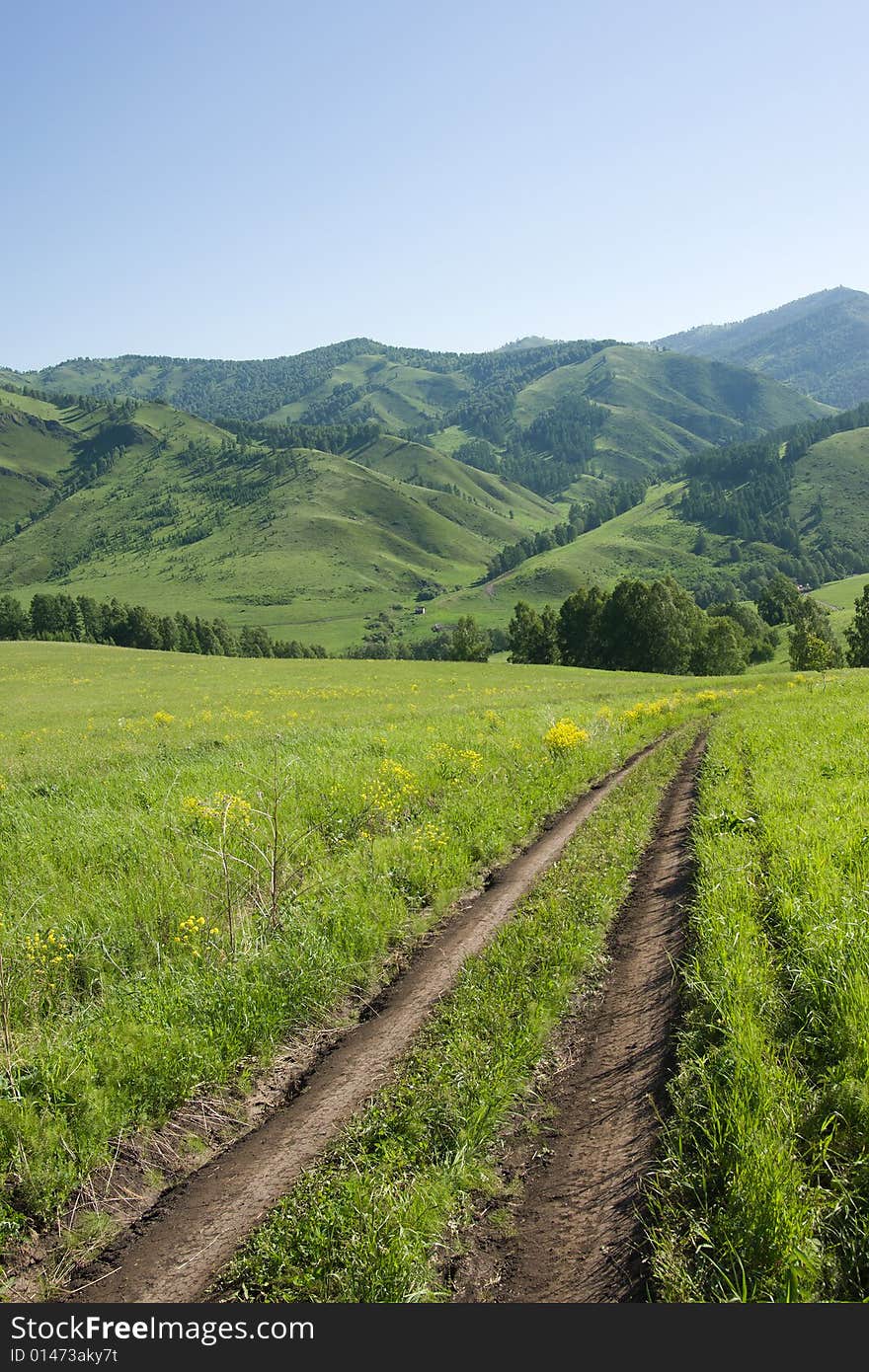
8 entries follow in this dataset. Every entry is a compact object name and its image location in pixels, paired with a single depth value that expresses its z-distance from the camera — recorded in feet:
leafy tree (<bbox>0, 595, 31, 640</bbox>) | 415.23
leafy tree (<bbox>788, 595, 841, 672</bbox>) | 273.75
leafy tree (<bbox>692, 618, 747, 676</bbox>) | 306.35
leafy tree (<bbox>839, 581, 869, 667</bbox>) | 284.82
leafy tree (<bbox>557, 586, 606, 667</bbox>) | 321.32
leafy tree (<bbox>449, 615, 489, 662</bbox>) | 384.68
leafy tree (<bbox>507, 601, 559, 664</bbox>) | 341.82
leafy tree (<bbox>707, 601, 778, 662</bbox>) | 394.73
